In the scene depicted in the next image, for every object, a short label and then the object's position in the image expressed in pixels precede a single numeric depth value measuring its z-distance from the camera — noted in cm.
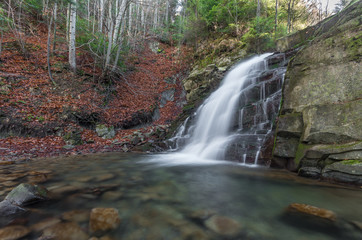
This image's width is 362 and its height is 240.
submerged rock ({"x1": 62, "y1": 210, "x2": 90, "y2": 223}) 180
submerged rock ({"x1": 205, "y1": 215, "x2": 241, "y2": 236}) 169
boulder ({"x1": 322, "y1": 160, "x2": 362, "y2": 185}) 264
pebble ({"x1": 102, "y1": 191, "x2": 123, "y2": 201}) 238
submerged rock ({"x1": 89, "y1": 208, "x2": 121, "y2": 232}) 167
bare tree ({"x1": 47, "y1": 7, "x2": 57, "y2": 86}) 858
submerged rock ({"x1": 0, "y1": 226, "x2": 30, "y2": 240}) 148
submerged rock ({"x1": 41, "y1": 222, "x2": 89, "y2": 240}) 152
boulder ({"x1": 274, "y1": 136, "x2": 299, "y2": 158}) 366
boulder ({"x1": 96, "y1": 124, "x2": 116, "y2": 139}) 768
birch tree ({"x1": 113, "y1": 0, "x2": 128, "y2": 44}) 936
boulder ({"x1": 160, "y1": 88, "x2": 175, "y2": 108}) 1143
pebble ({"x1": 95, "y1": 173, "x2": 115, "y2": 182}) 321
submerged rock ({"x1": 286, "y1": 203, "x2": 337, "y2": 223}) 190
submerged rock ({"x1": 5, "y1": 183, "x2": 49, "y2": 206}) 197
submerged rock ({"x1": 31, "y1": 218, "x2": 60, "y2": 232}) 162
